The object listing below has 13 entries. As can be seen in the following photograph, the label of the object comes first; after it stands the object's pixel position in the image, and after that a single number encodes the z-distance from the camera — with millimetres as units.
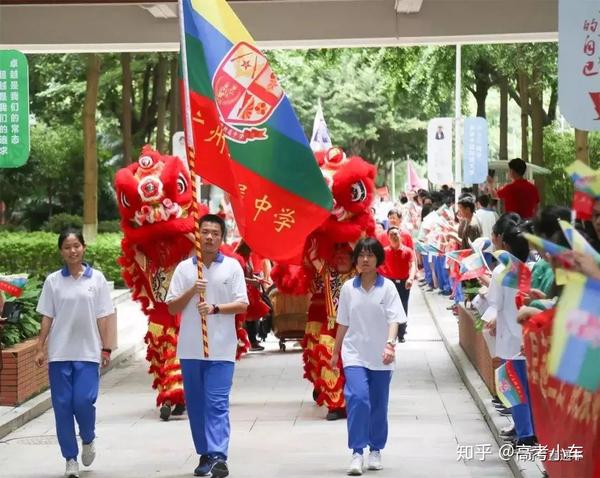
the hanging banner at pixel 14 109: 14836
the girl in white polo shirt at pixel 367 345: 9875
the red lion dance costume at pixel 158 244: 12898
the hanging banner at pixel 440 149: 34969
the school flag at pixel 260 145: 11227
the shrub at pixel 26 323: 13297
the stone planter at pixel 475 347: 13425
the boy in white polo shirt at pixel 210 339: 9820
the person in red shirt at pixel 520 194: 16328
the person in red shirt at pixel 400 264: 19328
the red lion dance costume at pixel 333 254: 13008
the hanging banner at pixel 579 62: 8914
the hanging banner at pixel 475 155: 31734
